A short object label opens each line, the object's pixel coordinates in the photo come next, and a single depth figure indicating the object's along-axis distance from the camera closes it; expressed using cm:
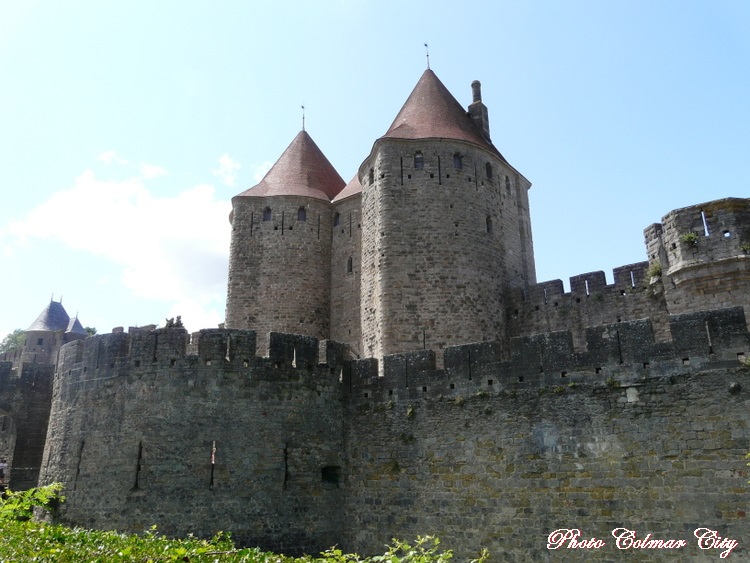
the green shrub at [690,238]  1436
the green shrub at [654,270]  1578
